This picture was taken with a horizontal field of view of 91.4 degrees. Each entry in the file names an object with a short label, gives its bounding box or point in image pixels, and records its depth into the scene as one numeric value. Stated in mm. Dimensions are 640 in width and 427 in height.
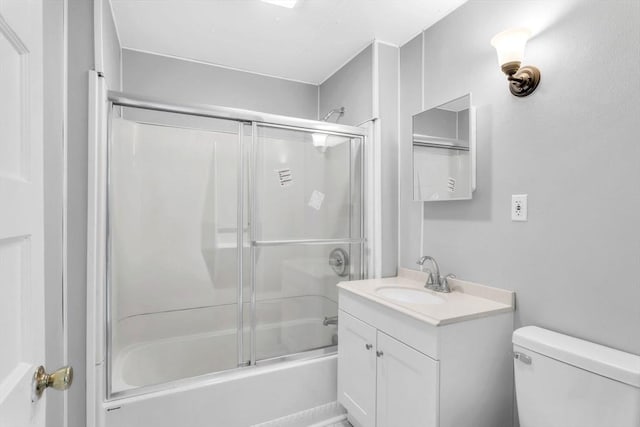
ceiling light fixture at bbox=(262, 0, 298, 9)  1729
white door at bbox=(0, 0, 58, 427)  526
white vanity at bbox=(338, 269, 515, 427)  1255
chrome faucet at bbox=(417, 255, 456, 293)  1728
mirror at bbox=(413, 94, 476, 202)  1633
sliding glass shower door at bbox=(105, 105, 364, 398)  1747
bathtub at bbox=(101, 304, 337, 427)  1584
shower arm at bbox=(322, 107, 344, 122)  2496
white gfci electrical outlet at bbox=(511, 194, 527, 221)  1407
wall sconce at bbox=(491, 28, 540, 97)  1309
